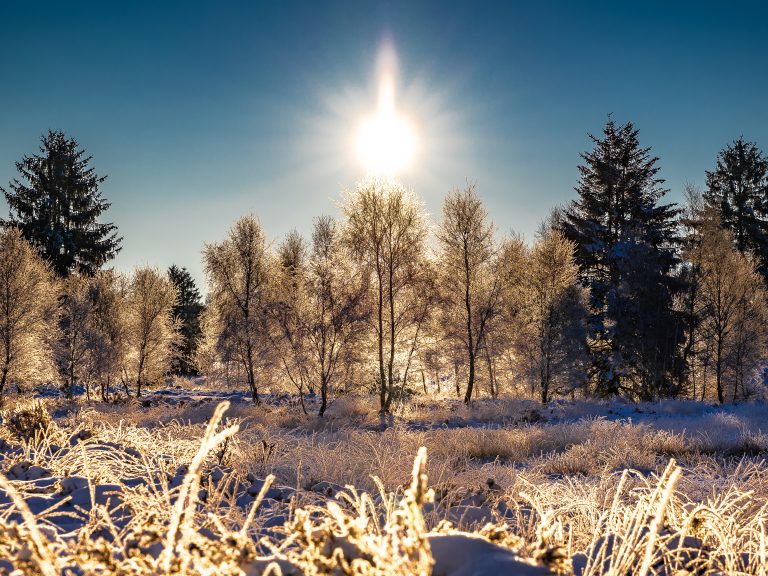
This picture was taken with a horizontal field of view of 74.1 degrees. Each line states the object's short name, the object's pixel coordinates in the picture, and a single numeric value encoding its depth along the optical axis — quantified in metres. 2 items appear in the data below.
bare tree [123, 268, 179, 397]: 26.31
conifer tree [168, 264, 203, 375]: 42.12
